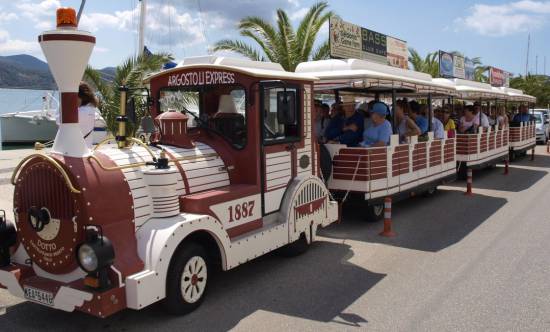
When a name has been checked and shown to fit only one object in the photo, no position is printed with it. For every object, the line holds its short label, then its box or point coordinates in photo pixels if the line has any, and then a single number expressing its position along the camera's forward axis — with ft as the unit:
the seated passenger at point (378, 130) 27.35
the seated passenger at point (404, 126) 31.32
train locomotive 13.19
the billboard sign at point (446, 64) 71.56
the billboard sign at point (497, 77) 92.61
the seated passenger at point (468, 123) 44.86
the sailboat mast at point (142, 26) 47.43
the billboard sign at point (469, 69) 87.00
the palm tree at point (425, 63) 87.97
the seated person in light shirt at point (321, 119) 33.76
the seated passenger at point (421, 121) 34.63
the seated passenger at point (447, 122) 41.27
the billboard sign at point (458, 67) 79.67
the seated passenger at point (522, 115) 63.93
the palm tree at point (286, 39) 52.85
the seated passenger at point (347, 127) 29.37
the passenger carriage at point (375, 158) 25.93
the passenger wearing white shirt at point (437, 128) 36.24
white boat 93.81
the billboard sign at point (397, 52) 58.44
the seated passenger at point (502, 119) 53.88
